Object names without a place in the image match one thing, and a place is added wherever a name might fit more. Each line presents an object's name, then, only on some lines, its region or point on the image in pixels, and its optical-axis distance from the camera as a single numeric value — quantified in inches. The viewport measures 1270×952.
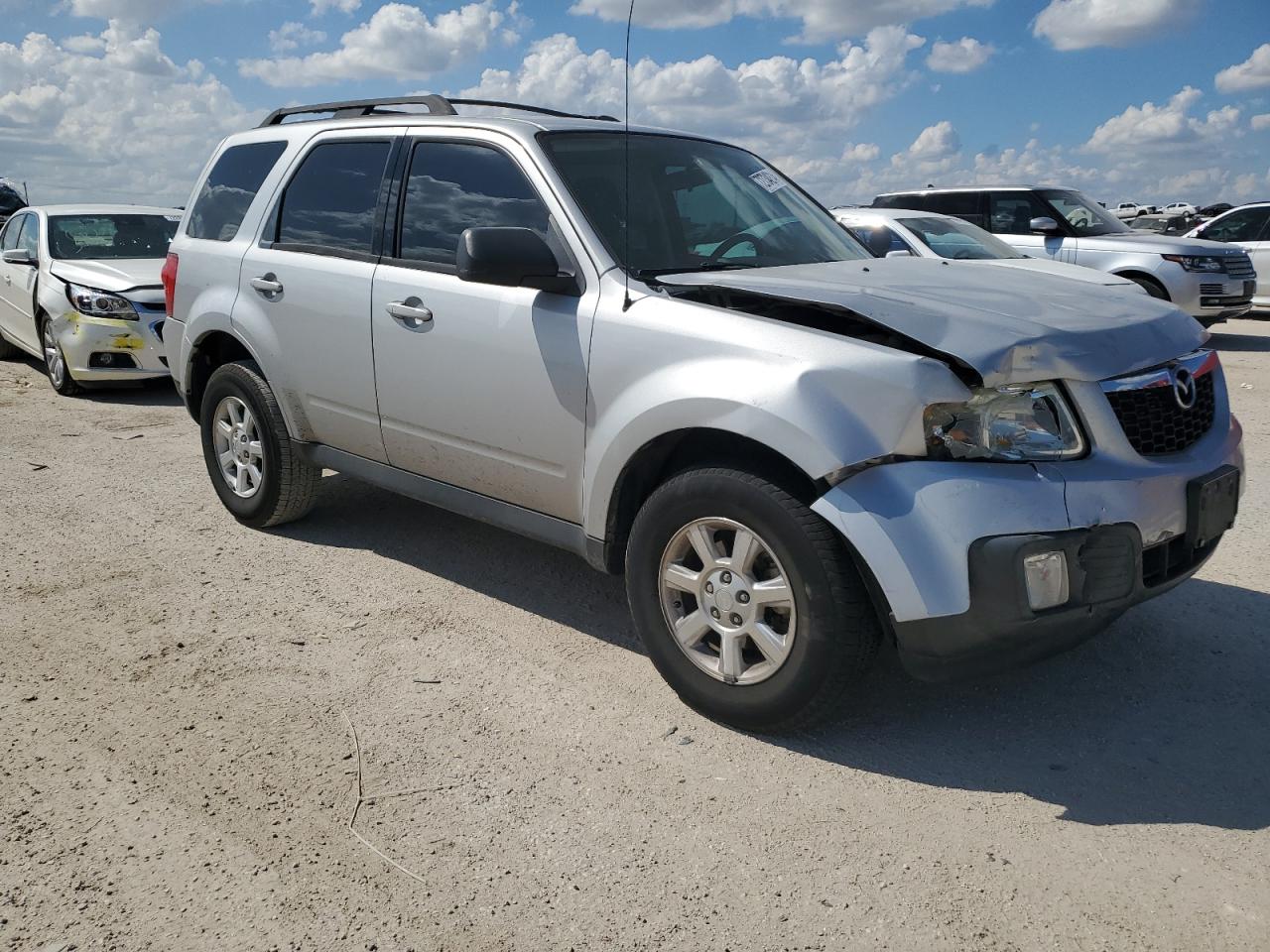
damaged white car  359.6
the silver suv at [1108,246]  481.4
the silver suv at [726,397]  115.3
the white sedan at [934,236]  414.0
